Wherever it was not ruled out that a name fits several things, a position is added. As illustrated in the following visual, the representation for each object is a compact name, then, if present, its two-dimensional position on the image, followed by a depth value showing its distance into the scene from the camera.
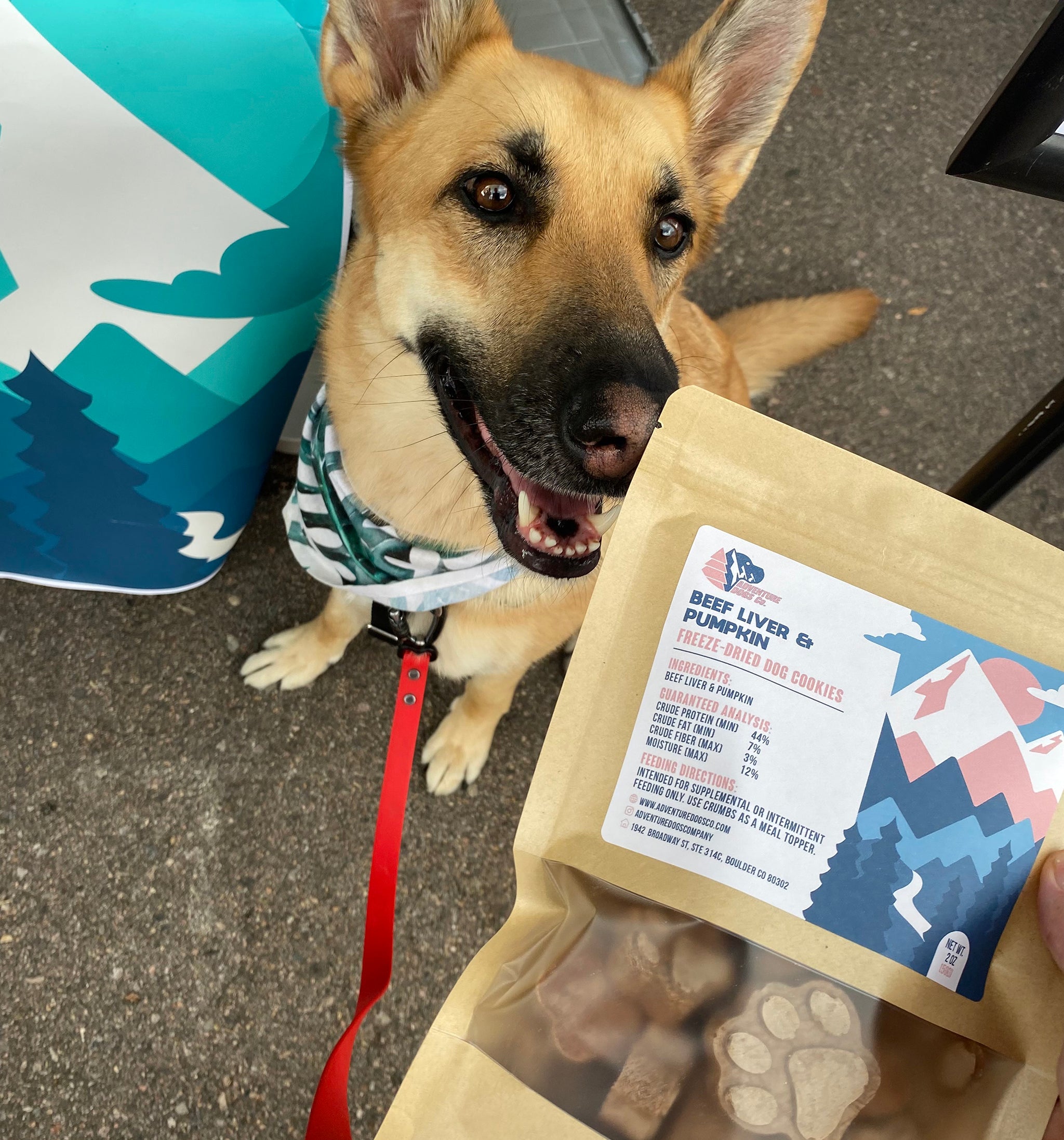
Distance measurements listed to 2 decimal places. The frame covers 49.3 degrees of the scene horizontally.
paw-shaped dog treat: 0.29
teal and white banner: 0.38
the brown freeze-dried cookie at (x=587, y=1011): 0.29
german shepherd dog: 0.34
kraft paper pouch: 0.29
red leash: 0.35
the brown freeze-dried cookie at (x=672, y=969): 0.29
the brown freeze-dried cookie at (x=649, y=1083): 0.29
